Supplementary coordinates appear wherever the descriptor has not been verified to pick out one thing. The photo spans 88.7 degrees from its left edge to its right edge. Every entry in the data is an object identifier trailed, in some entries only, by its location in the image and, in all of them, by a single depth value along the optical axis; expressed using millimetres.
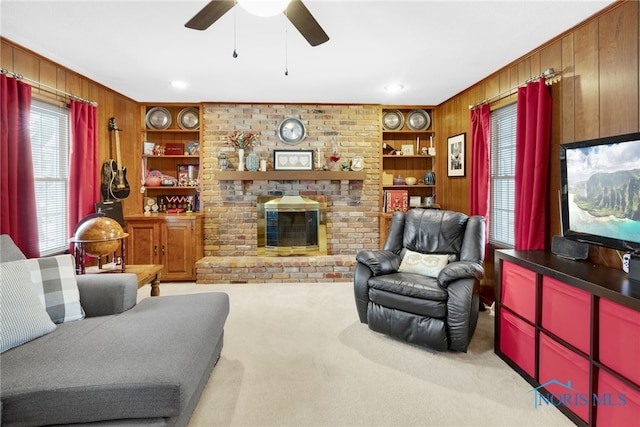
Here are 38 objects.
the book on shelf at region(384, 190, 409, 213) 4797
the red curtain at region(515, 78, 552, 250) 2609
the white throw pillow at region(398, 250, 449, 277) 2775
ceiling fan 1688
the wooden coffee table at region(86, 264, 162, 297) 2660
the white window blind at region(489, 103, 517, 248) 3316
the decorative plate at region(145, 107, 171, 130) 4664
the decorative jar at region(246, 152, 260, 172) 4551
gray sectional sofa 1257
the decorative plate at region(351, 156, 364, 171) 4676
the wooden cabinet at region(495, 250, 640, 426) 1487
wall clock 4688
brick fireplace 4652
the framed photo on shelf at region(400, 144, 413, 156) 4809
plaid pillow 1886
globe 2412
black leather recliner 2387
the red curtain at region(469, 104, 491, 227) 3506
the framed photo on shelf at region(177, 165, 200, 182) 4730
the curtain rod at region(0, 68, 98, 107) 2574
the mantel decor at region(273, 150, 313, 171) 4688
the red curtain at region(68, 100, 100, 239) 3287
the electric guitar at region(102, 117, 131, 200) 3842
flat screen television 1781
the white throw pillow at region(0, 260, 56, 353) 1582
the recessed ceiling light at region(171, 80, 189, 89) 3703
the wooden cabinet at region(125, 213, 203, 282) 4234
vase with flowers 4539
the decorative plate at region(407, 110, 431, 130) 4852
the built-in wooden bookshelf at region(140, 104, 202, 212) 4645
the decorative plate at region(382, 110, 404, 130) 4844
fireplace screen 4711
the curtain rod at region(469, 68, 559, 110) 2593
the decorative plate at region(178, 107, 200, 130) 4688
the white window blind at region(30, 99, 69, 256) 2984
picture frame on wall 4133
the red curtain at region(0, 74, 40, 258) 2504
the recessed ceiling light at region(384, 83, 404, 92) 3829
